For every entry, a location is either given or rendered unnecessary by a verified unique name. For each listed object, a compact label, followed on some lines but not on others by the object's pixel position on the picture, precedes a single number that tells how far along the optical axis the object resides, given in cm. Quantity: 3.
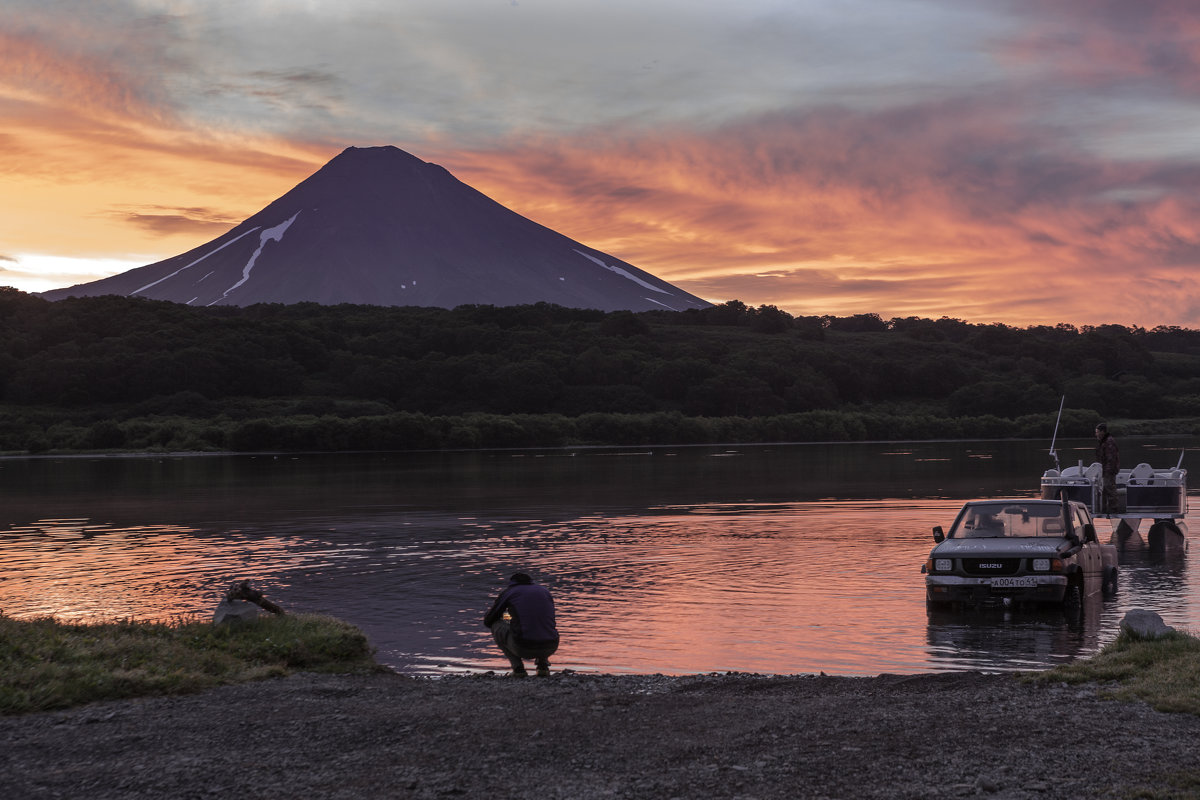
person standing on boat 2497
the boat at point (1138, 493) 2603
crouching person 1282
